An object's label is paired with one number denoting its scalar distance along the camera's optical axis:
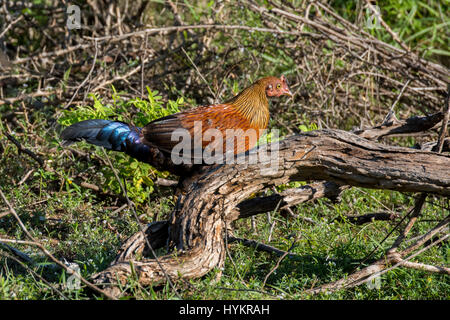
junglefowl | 4.14
